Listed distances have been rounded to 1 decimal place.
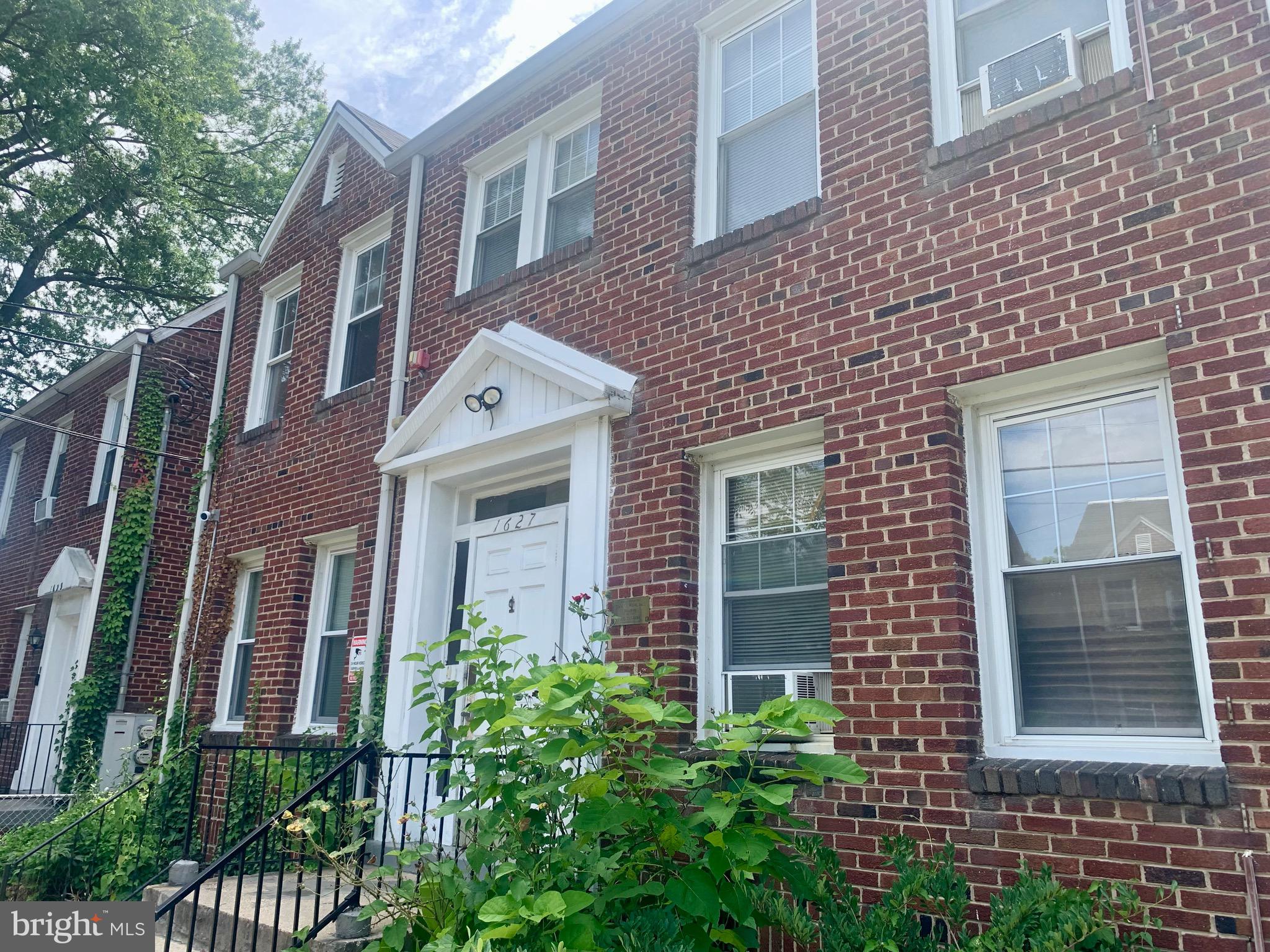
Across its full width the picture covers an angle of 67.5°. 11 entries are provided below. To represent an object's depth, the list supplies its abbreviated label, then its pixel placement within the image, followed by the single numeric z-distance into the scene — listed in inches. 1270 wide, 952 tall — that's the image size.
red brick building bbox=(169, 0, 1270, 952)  147.9
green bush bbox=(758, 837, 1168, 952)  126.7
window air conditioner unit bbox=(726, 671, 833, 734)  191.3
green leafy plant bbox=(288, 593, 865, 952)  138.8
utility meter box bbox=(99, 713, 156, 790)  403.2
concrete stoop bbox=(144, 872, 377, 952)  183.0
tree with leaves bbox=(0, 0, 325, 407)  567.2
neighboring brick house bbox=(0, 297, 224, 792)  470.9
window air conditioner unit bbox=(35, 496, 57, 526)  569.3
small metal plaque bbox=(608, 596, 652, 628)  212.7
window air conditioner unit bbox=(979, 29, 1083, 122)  177.6
